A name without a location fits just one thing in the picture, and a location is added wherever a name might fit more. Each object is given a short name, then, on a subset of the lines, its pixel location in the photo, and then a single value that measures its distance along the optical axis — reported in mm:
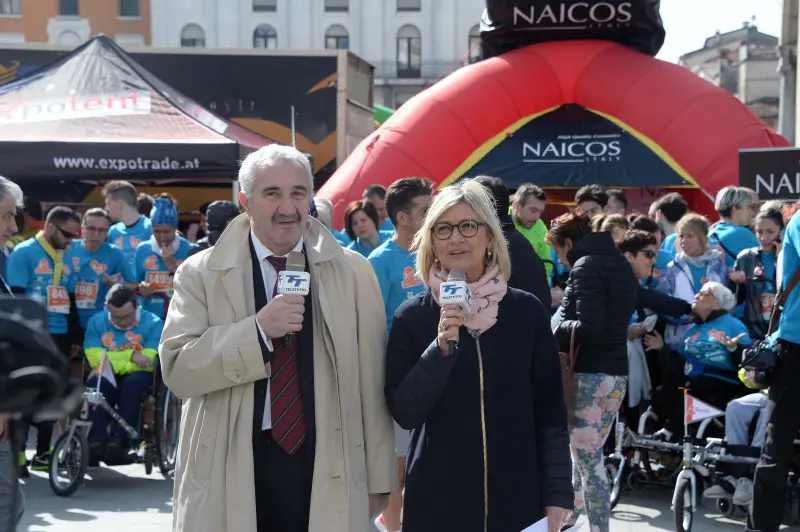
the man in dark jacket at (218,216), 7828
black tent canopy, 12320
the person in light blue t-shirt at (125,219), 10188
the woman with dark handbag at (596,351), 5941
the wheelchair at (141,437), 8125
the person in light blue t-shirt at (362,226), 8617
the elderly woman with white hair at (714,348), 7547
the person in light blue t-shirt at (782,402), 5941
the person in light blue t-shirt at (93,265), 9258
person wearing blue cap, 9258
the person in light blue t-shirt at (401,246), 5797
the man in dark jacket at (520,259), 5453
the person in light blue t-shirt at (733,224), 8594
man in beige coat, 3537
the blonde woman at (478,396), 3660
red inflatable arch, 13211
